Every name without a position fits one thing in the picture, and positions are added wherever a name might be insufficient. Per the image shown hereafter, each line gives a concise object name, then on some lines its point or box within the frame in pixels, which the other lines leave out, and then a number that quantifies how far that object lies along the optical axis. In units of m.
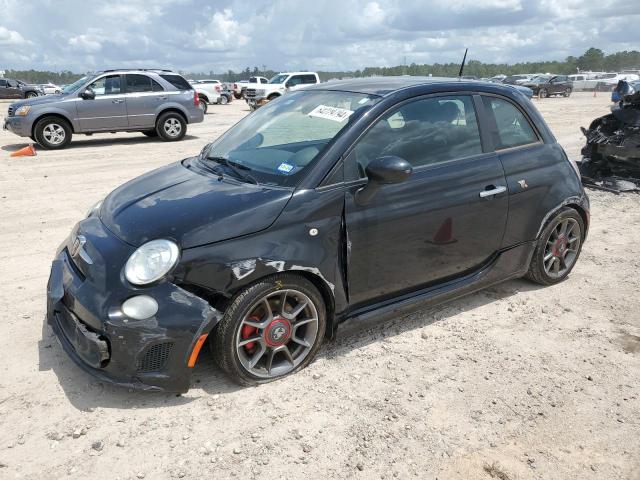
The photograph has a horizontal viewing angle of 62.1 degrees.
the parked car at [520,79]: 40.09
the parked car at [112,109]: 11.88
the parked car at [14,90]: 34.16
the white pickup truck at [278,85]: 25.75
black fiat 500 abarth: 2.81
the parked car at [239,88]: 37.07
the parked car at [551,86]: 38.22
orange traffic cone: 11.07
